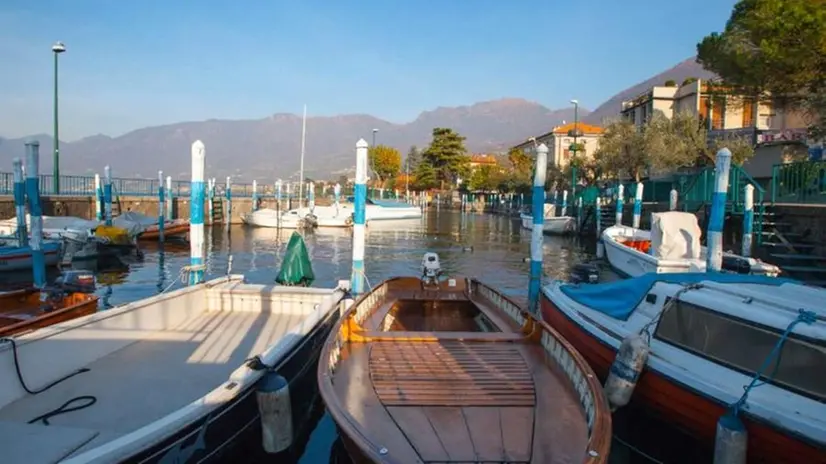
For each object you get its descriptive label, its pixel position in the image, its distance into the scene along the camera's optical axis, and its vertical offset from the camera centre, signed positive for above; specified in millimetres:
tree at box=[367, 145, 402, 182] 95375 +7901
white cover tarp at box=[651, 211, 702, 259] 15430 -725
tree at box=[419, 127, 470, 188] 87500 +8547
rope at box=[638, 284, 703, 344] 7020 -1341
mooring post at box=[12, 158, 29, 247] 17078 -85
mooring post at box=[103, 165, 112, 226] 26797 +309
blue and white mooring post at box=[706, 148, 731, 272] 12086 -42
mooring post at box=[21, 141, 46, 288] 13781 -217
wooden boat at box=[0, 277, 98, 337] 8682 -1927
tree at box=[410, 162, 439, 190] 89312 +4926
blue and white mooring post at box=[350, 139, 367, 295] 10820 -18
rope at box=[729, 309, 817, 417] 5359 -1309
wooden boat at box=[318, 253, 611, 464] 4168 -1804
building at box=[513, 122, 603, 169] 74075 +9572
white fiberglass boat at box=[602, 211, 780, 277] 14109 -1233
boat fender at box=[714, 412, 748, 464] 4941 -2111
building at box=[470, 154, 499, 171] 110706 +10213
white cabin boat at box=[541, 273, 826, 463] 4996 -1637
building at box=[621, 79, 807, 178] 34406 +7045
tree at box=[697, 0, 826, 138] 17253 +5675
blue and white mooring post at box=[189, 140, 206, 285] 10305 -302
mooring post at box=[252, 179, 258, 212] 46362 +696
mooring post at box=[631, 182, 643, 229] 26031 +220
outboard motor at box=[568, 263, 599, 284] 12956 -1585
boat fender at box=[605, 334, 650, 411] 6453 -1949
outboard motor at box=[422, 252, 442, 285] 11055 -1319
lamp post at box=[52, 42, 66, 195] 24781 +2317
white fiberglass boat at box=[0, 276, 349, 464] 4469 -2029
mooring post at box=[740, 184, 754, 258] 17391 -204
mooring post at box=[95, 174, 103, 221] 31391 -60
